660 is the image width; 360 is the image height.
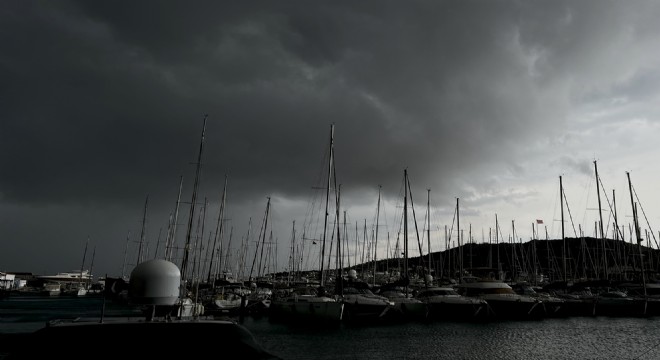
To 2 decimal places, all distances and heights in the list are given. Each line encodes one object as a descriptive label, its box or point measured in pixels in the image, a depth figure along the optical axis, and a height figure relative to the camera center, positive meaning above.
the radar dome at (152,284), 19.80 -1.12
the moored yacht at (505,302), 52.03 -2.47
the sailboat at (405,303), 50.09 -3.17
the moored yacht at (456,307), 50.06 -3.39
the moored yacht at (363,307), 47.94 -3.73
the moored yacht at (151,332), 17.81 -3.10
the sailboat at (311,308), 43.19 -4.08
